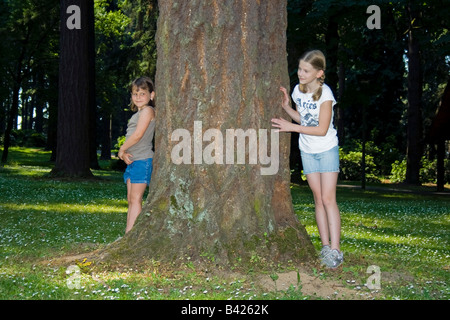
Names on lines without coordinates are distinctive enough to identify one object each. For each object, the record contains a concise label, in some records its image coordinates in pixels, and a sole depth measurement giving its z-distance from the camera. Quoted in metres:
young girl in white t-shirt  5.78
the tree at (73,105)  18.86
